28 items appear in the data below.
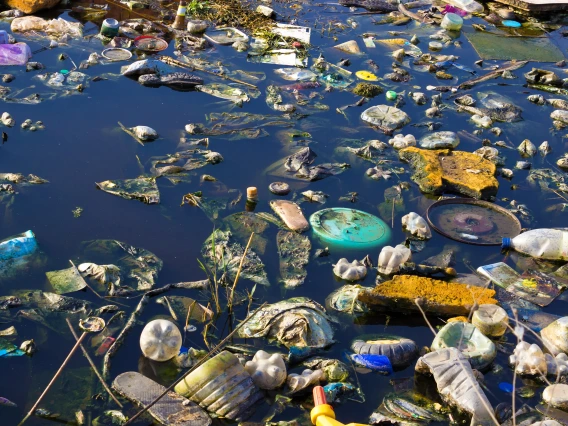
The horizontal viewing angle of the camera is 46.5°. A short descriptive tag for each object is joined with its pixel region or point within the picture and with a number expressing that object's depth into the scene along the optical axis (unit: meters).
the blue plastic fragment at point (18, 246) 4.26
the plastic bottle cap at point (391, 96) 6.77
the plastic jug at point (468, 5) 9.30
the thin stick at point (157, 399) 3.06
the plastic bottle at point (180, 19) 7.87
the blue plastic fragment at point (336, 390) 3.50
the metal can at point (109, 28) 7.44
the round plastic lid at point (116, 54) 7.04
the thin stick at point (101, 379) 3.37
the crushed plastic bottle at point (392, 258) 4.45
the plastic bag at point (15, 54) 6.69
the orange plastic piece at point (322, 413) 3.05
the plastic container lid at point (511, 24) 8.98
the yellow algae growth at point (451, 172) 5.39
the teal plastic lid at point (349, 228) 4.77
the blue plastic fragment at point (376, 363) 3.74
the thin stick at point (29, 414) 3.19
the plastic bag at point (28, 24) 7.41
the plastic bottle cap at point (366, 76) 7.17
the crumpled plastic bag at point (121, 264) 4.18
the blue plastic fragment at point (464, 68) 7.58
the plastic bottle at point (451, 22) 8.60
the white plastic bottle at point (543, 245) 4.78
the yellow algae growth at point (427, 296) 4.12
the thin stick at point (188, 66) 6.78
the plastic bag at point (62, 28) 7.47
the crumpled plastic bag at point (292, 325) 3.83
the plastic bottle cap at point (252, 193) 5.02
